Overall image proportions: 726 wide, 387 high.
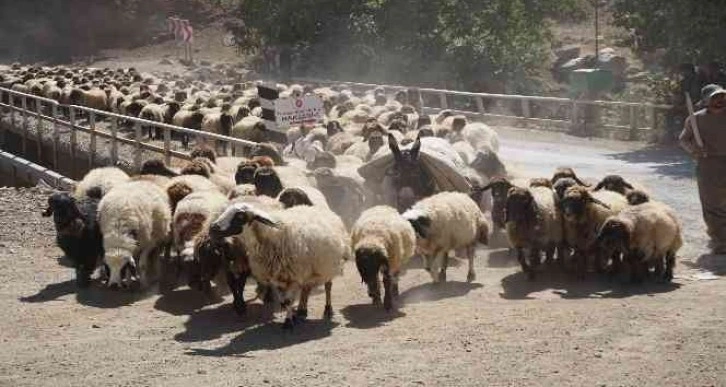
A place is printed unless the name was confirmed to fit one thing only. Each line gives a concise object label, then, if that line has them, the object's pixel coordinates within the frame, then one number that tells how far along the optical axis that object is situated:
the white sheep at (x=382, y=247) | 9.45
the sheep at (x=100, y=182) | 12.05
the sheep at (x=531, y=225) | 10.93
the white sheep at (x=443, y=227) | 10.78
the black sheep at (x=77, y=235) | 10.82
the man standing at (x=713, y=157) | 12.00
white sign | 15.95
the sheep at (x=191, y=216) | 10.67
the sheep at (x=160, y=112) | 24.42
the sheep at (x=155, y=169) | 13.29
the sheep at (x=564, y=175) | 12.77
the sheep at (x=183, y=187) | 11.88
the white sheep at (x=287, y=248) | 9.05
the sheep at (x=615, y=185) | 12.20
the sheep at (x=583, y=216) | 10.88
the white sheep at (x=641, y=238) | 10.31
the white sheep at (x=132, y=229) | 10.57
